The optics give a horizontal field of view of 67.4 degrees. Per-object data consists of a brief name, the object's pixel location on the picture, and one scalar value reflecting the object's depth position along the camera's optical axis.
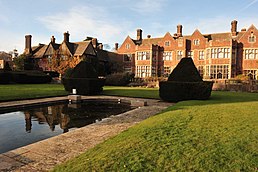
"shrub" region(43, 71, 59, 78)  36.41
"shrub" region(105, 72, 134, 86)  28.56
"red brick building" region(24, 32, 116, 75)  34.66
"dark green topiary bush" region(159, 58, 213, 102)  12.98
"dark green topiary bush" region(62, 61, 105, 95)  17.16
